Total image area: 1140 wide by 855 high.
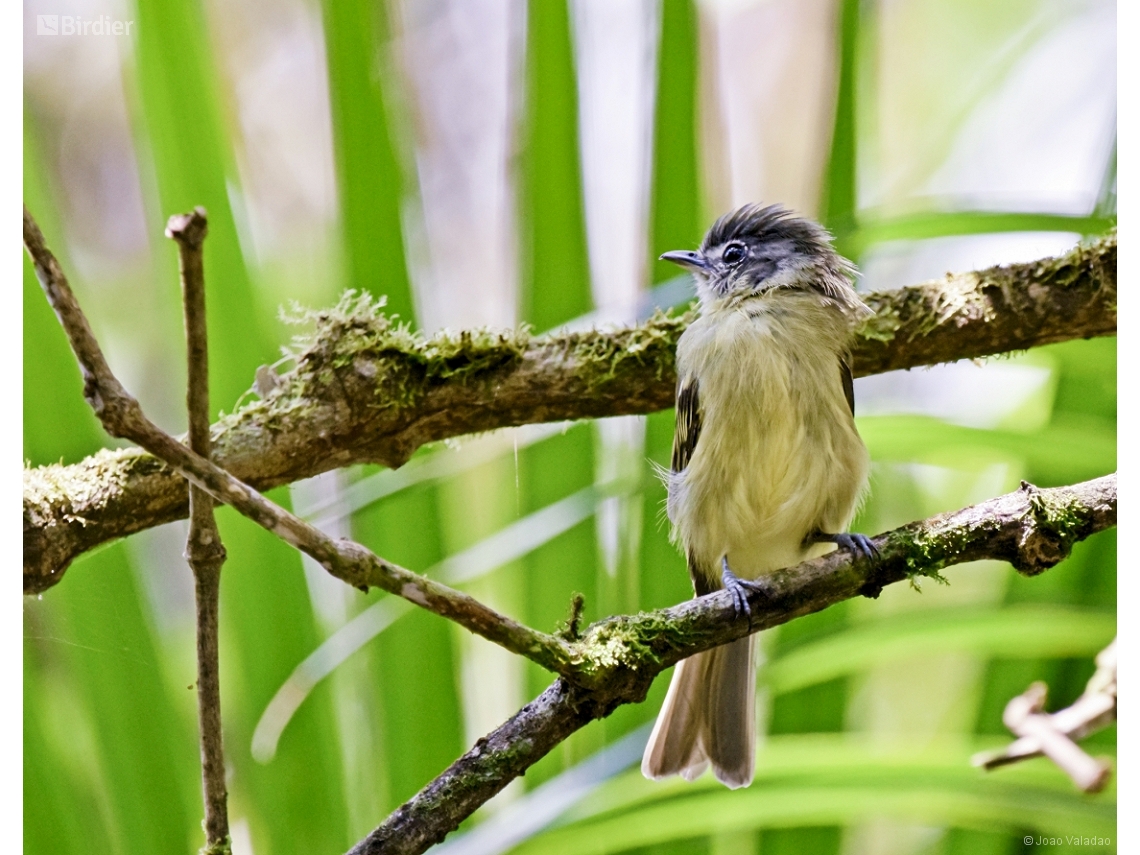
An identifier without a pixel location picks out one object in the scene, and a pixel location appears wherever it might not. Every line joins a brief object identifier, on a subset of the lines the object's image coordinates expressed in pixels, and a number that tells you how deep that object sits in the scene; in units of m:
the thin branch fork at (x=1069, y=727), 3.41
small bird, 3.41
